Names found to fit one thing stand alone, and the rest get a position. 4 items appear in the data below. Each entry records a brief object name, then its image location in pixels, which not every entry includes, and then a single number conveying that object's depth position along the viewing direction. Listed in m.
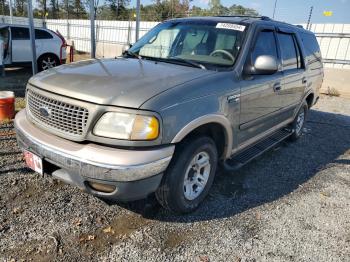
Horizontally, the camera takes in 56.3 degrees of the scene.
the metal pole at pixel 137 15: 8.18
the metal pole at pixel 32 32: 6.52
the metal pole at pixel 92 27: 7.03
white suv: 9.88
